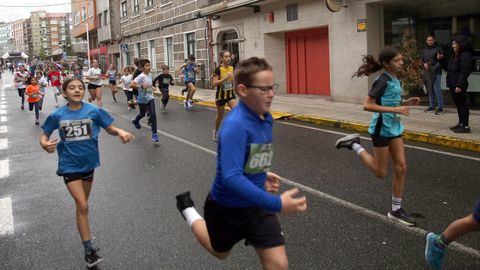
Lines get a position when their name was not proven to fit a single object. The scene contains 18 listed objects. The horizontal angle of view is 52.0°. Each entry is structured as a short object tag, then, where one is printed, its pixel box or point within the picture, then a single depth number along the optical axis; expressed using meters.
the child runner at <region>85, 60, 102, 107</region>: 16.30
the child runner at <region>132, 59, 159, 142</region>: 10.12
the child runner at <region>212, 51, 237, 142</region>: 9.45
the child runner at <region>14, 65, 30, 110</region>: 19.13
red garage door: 17.06
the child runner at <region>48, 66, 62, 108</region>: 19.09
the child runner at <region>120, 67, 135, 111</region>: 16.62
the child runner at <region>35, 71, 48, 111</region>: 17.05
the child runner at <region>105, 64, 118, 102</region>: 20.92
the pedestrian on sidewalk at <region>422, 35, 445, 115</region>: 11.20
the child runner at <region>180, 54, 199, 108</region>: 16.25
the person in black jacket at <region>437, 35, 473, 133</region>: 9.02
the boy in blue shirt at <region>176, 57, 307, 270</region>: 2.52
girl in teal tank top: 4.67
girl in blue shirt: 4.15
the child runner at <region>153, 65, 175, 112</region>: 15.12
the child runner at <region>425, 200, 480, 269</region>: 3.41
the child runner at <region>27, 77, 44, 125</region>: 13.82
